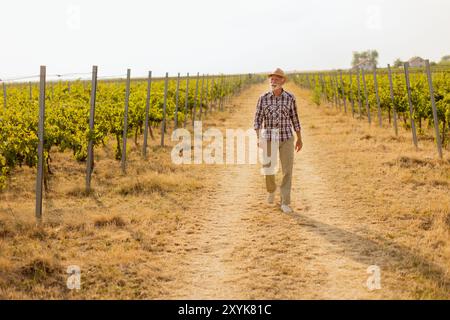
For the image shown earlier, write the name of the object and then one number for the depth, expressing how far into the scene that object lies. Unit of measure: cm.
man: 685
